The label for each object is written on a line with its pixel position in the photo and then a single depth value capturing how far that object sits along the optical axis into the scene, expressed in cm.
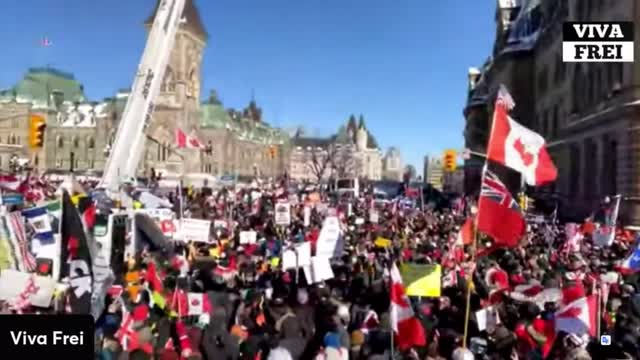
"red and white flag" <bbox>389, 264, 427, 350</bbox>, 1070
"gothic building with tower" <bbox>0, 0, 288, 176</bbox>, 11994
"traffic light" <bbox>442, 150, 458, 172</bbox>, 3559
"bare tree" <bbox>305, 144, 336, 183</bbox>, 15762
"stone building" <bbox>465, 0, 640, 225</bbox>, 3485
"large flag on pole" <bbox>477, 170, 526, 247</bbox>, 1127
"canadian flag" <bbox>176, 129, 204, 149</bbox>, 3781
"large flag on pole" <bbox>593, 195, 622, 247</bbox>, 2144
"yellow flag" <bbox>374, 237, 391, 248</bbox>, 2067
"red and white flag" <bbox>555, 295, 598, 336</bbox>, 1063
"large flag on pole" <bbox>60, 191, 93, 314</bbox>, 1177
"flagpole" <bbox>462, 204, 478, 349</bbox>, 1023
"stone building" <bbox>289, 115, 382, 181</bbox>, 16915
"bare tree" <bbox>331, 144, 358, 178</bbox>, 17206
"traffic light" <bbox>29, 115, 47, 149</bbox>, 2553
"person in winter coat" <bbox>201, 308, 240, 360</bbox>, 1138
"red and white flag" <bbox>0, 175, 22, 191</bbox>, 2946
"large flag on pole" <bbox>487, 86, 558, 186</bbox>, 1130
